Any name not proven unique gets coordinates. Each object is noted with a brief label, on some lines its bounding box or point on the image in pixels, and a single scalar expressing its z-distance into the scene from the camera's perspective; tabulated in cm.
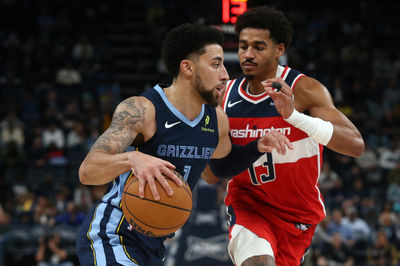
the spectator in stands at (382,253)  1032
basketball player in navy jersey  329
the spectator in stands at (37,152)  1184
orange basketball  310
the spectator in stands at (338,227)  1078
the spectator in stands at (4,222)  928
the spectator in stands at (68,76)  1385
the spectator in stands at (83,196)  1044
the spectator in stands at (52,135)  1200
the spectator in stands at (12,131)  1195
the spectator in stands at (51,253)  910
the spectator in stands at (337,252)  1014
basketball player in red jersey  413
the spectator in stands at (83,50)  1469
